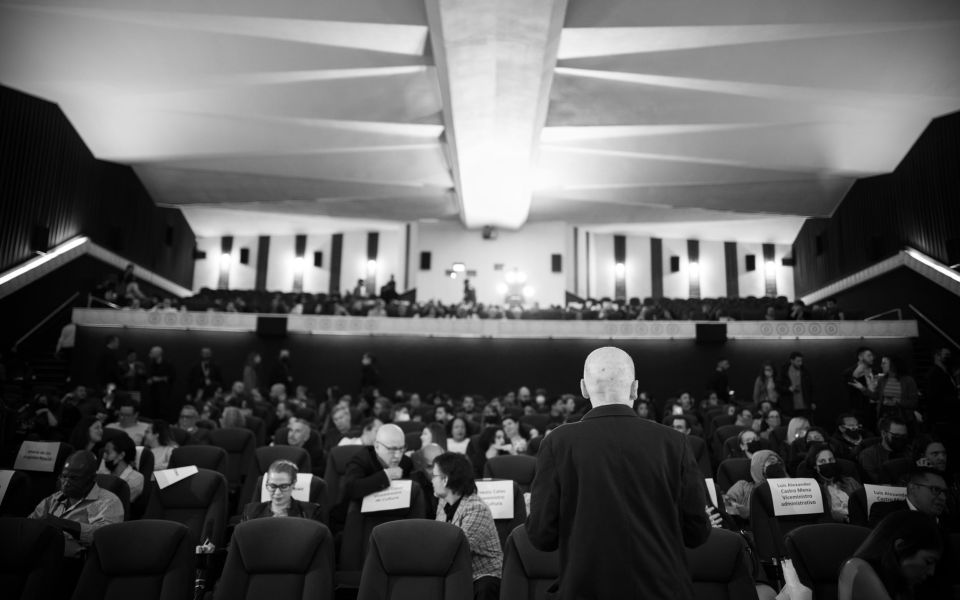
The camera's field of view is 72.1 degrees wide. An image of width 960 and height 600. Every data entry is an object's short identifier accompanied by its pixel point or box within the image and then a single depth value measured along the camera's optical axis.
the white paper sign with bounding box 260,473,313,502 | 4.66
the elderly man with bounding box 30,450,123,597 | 3.89
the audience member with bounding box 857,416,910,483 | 5.50
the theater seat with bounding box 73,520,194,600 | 3.19
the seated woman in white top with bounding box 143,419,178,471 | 5.77
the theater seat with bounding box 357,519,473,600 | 3.15
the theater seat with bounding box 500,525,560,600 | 3.10
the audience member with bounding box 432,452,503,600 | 3.45
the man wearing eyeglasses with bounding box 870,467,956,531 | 3.66
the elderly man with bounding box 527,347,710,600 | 2.14
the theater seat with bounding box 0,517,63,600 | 3.15
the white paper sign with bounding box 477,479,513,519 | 4.29
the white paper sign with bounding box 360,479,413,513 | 4.17
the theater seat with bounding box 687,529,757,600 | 3.01
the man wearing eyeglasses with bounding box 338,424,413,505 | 4.17
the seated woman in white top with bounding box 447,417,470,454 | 7.07
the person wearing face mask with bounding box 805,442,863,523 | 4.54
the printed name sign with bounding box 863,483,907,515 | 3.99
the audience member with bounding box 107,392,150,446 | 6.66
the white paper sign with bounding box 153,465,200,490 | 4.39
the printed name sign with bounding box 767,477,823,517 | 4.14
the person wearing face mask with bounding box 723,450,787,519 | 4.52
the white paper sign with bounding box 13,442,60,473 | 5.23
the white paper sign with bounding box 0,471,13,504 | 4.32
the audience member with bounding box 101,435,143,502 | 4.92
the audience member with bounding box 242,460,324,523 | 3.90
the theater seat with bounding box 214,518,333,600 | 3.21
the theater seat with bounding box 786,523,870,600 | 3.14
